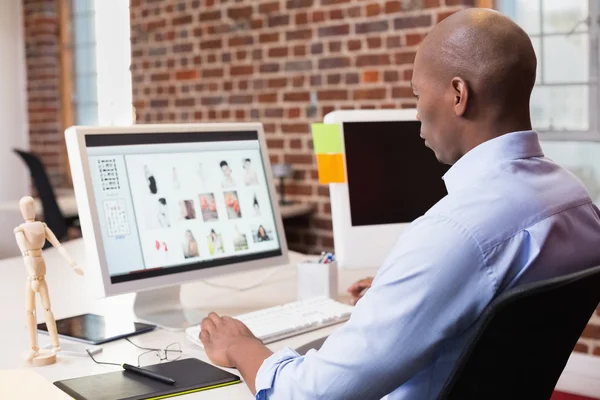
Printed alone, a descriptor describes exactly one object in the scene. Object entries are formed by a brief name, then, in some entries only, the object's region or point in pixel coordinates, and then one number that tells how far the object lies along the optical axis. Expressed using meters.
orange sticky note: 2.07
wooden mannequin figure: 1.43
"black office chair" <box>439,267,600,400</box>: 0.90
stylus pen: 1.32
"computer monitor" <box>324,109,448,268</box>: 2.09
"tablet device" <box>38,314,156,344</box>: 1.60
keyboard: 1.60
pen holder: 1.92
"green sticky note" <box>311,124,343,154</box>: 2.08
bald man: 0.98
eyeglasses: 1.47
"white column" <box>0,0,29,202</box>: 5.46
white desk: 1.44
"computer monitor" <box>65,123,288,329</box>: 1.61
